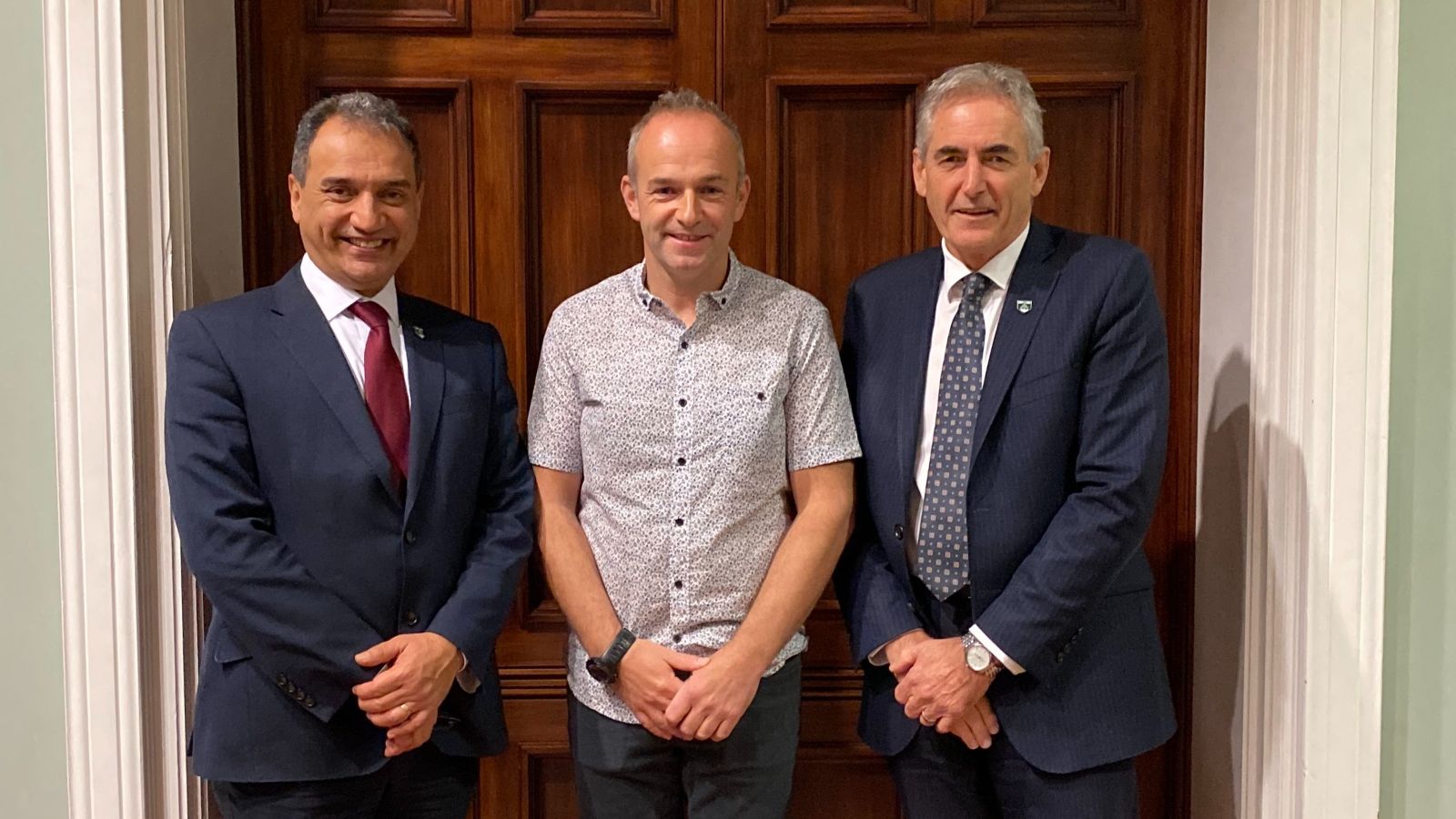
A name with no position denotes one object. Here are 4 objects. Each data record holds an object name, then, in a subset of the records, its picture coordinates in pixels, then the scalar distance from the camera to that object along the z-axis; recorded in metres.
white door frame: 1.99
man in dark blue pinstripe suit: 1.85
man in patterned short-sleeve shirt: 1.87
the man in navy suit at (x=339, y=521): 1.72
